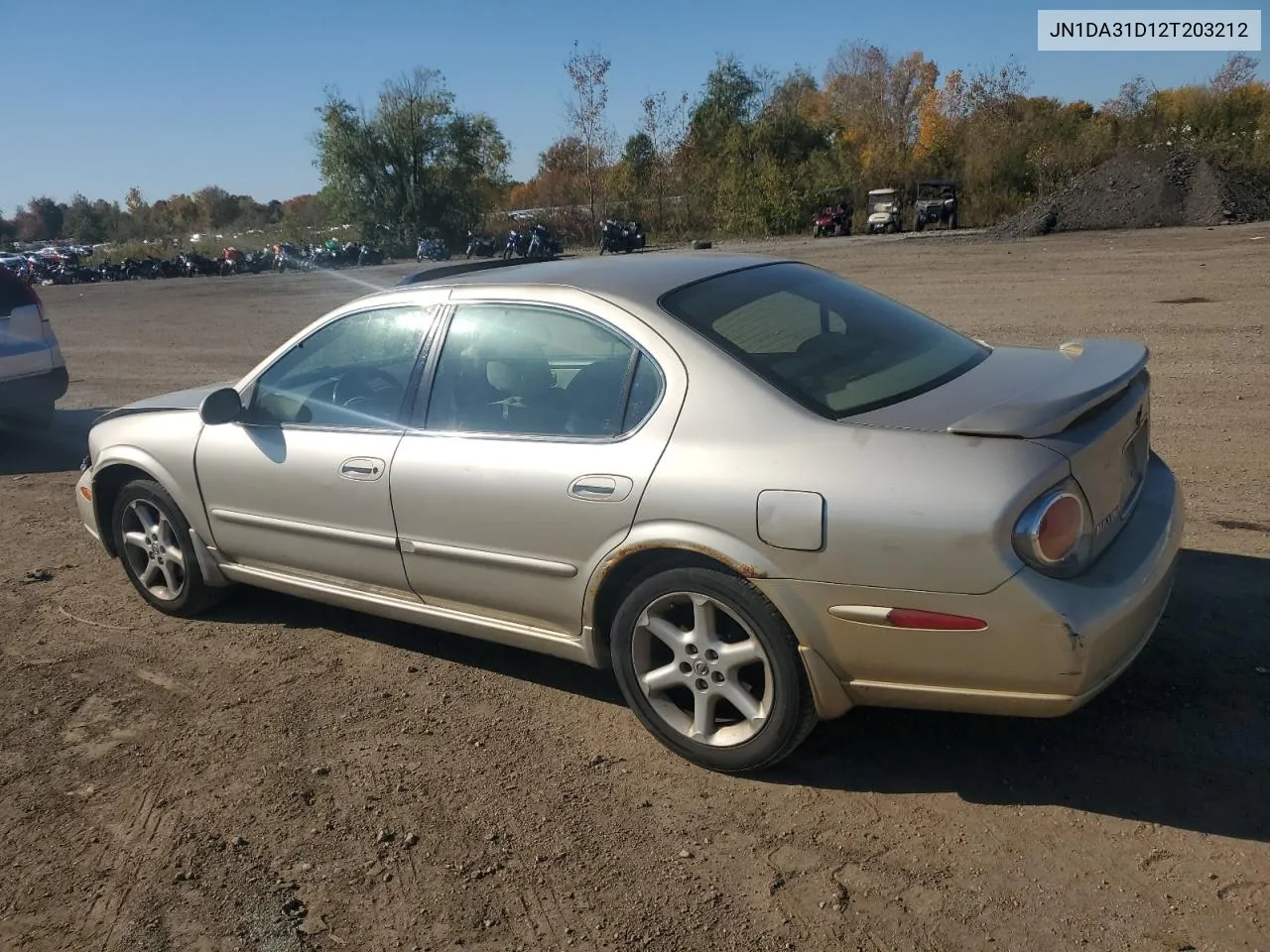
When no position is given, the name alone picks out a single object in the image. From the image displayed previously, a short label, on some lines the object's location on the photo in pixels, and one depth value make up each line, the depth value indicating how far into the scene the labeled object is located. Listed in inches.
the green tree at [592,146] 2220.7
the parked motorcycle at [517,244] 1861.5
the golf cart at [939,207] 1610.5
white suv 353.4
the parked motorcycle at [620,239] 1619.1
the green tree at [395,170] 2271.2
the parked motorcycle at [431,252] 2020.2
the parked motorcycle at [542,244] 1745.8
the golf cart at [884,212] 1612.9
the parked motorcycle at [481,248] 1920.5
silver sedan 110.0
